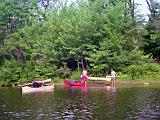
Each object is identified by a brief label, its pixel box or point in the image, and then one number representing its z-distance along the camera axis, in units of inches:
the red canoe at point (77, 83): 1499.3
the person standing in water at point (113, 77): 1520.6
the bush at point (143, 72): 1559.2
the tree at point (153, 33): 1742.4
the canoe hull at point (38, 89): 1348.0
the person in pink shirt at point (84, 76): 1535.9
